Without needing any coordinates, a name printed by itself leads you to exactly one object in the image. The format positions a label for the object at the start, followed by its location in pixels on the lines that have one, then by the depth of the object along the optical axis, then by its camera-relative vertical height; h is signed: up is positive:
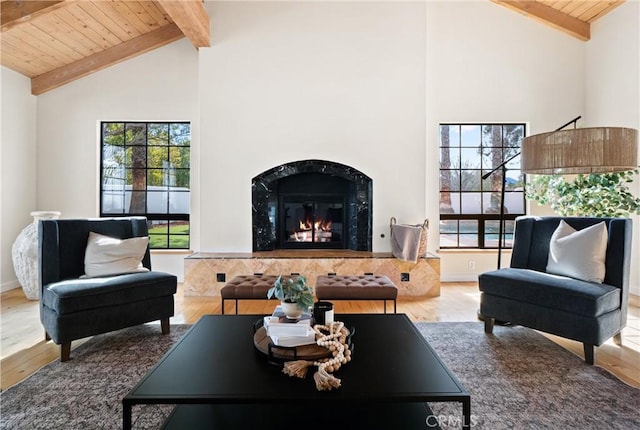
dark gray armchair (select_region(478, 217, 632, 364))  2.34 -0.58
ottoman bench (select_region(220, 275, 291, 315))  2.93 -0.62
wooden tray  1.55 -0.60
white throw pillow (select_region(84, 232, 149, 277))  2.82 -0.31
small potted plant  1.74 -0.39
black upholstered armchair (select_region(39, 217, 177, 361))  2.39 -0.54
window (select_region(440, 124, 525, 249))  4.86 +0.50
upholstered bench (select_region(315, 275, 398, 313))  2.91 -0.62
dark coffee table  1.29 -0.65
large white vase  3.83 -0.46
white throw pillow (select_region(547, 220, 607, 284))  2.61 -0.29
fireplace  4.51 +0.12
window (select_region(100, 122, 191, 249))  4.80 +0.55
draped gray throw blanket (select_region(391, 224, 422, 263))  4.07 -0.30
